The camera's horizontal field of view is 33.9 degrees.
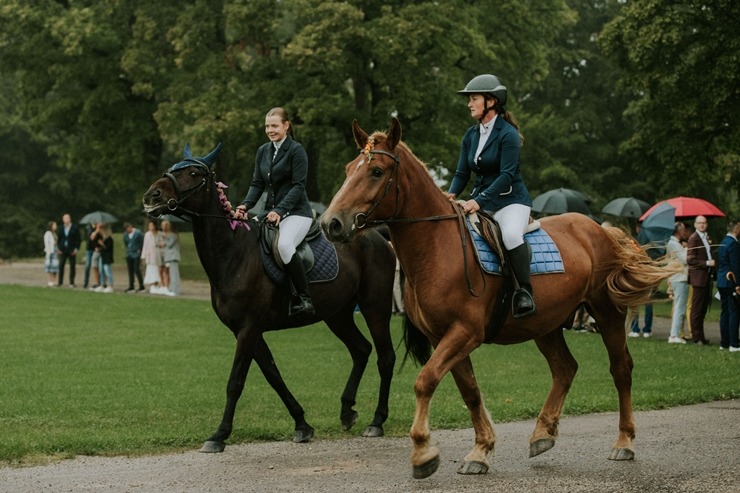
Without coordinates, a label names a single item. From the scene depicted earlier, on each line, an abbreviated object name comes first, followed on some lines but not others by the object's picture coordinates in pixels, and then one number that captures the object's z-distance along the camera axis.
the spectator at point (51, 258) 41.66
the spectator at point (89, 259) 38.91
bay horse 11.11
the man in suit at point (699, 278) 22.30
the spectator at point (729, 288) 21.05
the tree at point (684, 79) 32.03
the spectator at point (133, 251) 36.94
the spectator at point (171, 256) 35.78
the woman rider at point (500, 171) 9.73
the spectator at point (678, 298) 22.70
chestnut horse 8.97
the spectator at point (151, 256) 36.28
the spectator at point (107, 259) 37.84
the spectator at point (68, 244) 39.62
